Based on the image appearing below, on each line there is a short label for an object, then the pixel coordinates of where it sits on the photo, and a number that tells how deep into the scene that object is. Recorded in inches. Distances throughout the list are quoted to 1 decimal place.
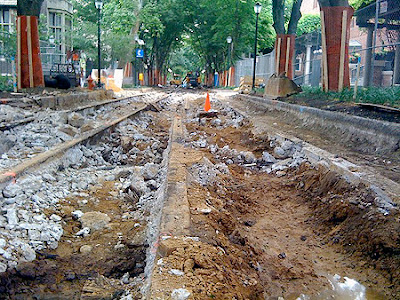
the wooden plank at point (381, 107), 280.5
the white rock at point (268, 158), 252.2
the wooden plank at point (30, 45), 510.0
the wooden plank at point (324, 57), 478.0
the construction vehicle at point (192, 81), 2329.0
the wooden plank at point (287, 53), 710.0
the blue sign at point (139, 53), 1405.0
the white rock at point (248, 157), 254.7
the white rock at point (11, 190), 152.1
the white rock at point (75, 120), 343.3
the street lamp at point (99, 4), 831.1
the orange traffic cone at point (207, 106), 545.6
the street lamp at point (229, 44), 1458.2
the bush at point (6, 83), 544.0
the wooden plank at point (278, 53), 725.6
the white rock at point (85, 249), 130.6
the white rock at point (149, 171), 206.2
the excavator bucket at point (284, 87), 595.2
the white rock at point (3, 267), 109.5
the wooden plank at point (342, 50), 447.8
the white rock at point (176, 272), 91.9
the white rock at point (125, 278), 109.0
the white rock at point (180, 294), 82.3
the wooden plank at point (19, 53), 507.2
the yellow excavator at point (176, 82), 3166.8
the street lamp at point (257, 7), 924.6
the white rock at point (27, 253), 119.5
